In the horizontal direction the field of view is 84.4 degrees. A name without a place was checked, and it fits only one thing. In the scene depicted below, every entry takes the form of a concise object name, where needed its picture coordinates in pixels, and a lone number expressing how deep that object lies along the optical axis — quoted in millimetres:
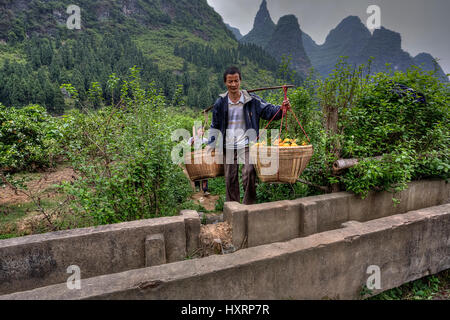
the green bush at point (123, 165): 2531
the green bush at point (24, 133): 4887
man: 3115
